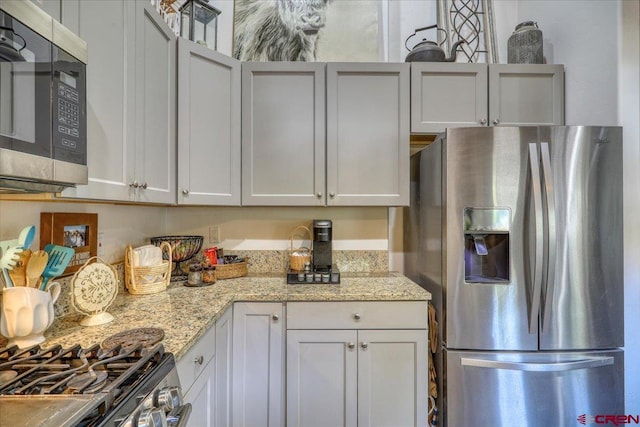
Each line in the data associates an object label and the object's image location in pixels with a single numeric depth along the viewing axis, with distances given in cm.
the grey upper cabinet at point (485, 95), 182
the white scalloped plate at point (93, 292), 113
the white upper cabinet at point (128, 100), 104
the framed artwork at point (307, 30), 214
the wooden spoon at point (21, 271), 97
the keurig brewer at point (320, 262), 177
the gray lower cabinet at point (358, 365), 154
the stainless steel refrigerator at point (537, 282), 141
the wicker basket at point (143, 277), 157
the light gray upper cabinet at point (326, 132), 182
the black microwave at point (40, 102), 68
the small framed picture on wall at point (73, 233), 121
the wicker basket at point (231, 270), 190
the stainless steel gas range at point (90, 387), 60
